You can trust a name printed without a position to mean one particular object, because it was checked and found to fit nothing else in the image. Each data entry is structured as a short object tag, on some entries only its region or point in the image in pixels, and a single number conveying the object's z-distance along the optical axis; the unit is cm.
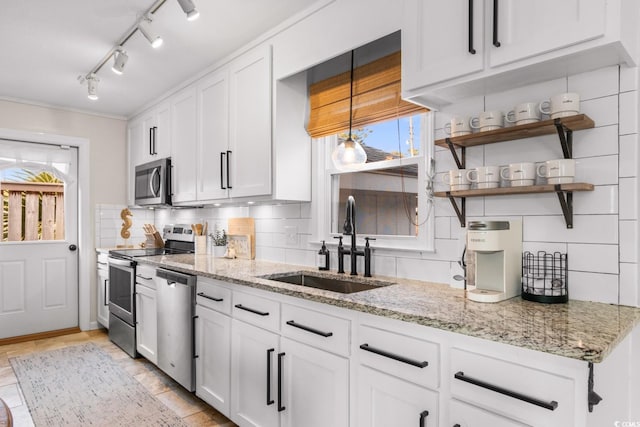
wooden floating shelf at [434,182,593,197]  143
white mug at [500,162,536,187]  156
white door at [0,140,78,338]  404
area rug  244
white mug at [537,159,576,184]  146
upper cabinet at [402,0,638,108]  124
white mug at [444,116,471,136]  178
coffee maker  150
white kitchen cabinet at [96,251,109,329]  412
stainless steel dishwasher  259
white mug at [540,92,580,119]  145
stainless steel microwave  368
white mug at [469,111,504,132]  167
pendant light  219
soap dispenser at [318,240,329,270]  251
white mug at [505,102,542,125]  156
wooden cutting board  320
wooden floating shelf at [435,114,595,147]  144
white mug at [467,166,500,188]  168
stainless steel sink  216
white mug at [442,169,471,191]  177
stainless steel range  342
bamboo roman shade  219
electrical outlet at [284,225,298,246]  285
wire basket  149
